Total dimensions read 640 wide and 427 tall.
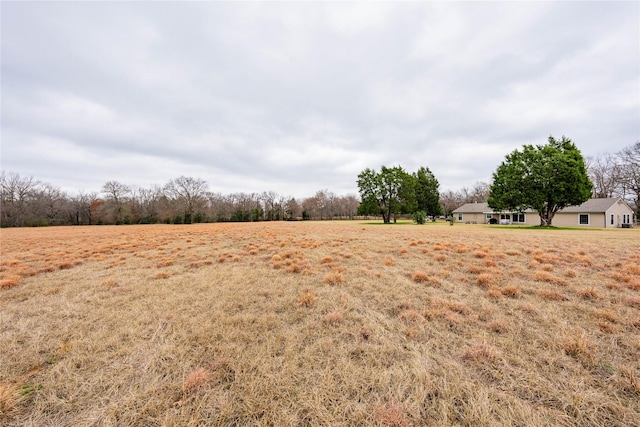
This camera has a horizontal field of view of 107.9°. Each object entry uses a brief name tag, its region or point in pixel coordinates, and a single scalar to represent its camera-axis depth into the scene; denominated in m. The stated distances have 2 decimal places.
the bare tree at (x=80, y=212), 51.53
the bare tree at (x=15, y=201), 44.13
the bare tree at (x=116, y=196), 51.19
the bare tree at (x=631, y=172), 32.66
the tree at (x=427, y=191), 47.28
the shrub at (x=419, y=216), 36.66
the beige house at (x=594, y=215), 28.61
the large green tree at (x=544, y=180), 24.28
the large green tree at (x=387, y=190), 39.31
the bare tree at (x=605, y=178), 39.25
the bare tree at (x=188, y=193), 56.96
